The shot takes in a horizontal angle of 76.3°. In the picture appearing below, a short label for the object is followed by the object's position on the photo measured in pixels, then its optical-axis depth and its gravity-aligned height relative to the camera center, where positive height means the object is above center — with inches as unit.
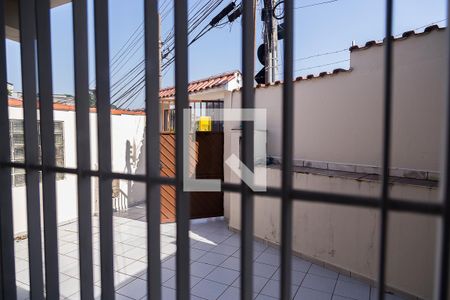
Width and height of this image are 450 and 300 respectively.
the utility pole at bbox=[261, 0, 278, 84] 270.8 +96.0
